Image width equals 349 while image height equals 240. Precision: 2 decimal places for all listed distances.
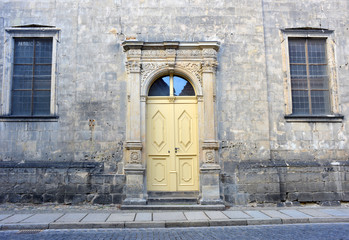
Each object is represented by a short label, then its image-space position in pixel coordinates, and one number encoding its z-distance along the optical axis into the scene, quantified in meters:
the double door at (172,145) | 8.66
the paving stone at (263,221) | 6.82
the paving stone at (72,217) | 6.84
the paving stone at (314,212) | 7.26
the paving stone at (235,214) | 7.20
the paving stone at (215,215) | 7.12
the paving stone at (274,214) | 7.19
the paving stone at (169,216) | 6.92
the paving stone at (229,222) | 6.75
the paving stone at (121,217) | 6.81
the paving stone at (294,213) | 7.18
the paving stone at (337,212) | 7.29
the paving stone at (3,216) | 7.18
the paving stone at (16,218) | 6.78
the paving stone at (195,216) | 7.01
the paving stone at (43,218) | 6.77
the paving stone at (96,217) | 6.83
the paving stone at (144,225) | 6.59
